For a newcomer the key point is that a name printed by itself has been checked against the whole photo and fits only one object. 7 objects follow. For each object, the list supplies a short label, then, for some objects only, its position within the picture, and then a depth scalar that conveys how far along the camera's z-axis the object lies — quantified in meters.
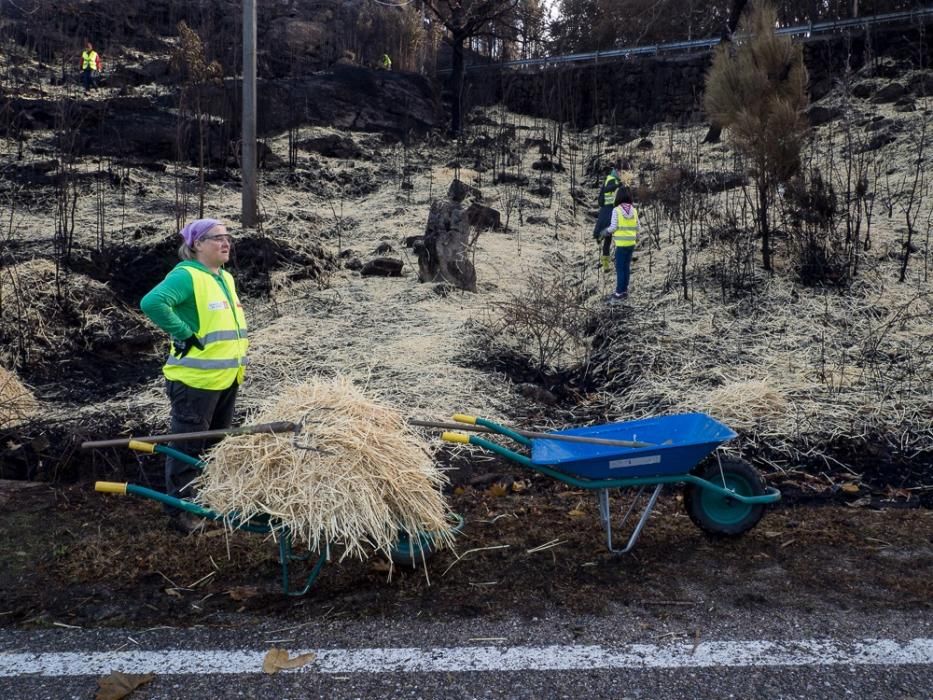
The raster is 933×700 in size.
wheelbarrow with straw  3.23
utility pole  10.58
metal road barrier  19.03
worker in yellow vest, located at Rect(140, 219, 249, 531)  4.02
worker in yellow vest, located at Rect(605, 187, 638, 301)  9.05
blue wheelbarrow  3.55
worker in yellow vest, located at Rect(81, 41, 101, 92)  17.98
